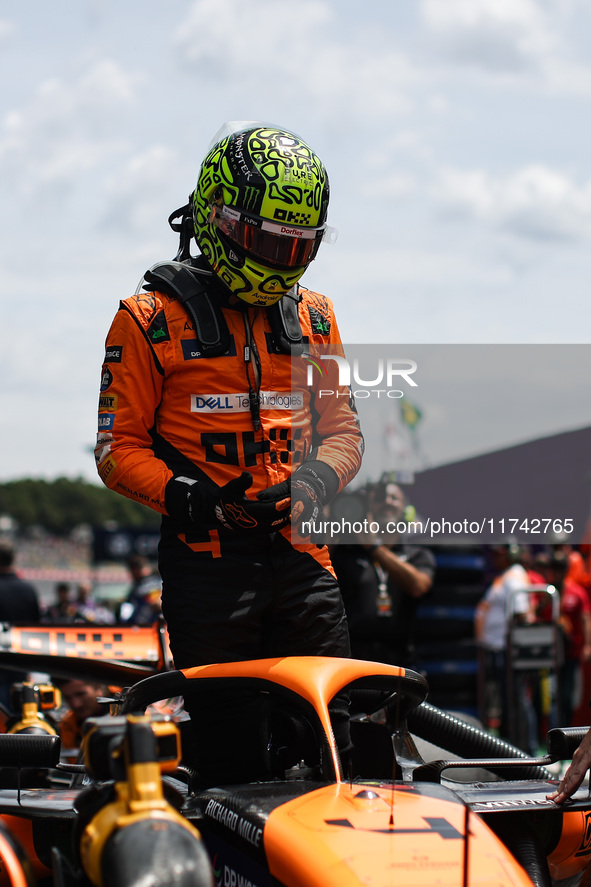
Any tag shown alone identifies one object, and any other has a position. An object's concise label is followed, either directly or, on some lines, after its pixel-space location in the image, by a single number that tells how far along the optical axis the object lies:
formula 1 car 3.79
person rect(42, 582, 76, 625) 30.98
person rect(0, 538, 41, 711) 18.47
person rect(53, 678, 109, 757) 10.90
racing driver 6.36
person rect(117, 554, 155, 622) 24.90
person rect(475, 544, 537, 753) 20.00
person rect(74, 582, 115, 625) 29.77
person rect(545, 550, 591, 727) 19.80
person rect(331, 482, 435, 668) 12.96
